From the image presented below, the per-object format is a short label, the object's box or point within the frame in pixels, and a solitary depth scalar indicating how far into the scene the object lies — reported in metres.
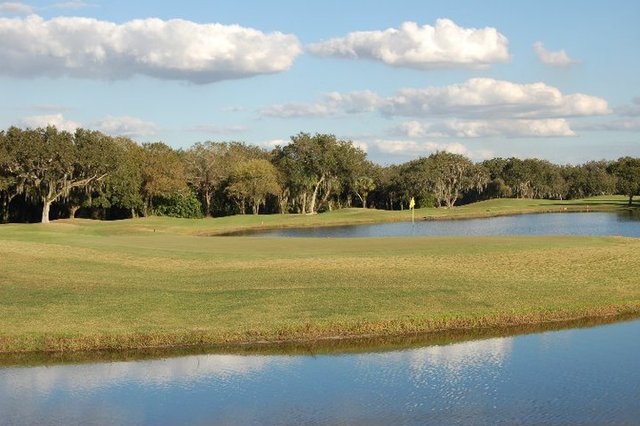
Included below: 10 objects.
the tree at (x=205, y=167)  126.75
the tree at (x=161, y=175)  113.56
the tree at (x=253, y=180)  122.06
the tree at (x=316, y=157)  125.31
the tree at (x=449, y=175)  154.38
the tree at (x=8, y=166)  90.06
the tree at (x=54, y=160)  90.75
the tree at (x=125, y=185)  106.24
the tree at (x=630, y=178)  141.62
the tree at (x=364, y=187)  157.12
